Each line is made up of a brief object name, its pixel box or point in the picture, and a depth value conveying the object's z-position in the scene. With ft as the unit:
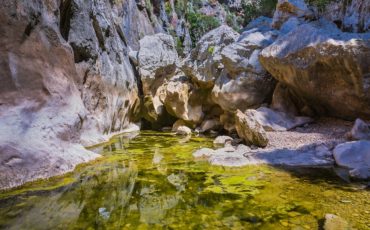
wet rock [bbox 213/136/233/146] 37.60
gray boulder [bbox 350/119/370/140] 26.27
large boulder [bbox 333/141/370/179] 20.14
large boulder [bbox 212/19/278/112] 44.01
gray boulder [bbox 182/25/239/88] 51.90
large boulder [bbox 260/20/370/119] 30.01
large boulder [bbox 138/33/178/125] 61.46
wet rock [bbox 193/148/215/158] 29.01
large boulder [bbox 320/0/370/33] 33.71
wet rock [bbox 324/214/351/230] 11.87
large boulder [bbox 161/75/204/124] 55.57
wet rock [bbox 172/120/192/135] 52.39
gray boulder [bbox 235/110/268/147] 30.96
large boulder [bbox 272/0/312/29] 46.37
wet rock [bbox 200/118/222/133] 53.21
